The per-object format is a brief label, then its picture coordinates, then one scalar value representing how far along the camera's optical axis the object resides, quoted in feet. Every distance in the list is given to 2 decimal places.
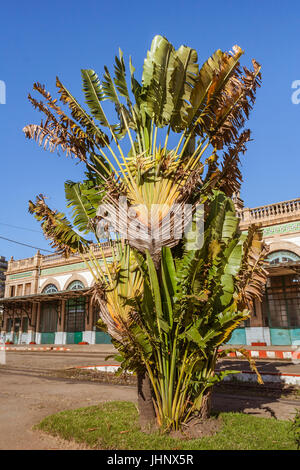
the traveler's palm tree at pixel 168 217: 15.57
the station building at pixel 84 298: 61.98
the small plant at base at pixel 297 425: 12.28
